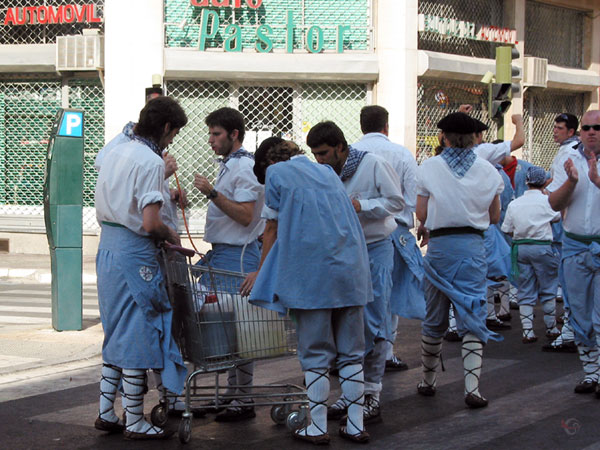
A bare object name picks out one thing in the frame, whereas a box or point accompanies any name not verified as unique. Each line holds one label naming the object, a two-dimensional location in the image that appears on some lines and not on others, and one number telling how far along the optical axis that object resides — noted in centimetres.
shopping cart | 900
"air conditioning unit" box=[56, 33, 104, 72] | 2762
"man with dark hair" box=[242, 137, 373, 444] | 877
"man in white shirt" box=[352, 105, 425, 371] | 1096
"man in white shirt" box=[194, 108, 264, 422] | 1010
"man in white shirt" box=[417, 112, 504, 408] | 1066
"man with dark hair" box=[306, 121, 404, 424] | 997
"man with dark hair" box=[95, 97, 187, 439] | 909
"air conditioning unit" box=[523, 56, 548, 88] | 3319
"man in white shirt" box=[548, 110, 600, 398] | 1121
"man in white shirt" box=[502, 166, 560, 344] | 1560
